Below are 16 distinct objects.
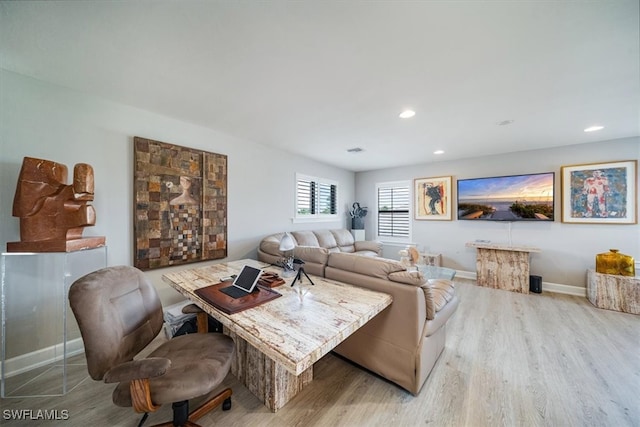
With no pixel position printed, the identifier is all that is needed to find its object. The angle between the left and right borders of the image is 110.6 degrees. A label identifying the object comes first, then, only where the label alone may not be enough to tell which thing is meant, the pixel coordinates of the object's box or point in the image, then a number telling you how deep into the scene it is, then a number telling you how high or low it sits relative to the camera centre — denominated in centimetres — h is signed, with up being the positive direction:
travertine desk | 102 -60
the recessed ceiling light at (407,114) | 246 +114
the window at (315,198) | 452 +37
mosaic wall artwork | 245 +12
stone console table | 376 -93
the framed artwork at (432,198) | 479 +34
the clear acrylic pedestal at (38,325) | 177 -97
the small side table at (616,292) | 292 -108
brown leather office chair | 104 -72
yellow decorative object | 302 -71
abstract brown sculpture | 172 +7
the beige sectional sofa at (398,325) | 159 -85
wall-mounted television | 384 +29
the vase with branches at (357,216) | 574 -6
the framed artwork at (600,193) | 329 +31
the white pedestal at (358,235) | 562 -54
